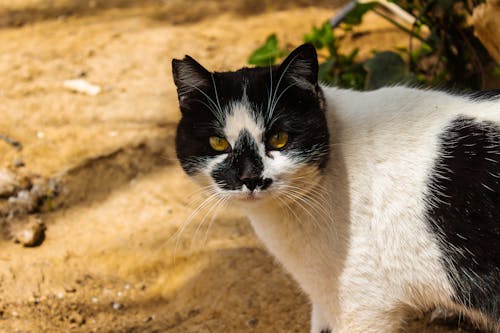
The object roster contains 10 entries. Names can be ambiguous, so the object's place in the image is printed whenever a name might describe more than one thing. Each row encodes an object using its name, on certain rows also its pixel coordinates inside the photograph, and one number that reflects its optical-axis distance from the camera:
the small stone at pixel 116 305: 2.84
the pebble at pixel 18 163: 3.52
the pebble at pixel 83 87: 4.21
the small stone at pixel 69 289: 2.85
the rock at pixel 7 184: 3.31
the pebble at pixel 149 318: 2.76
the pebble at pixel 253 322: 2.64
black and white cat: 1.92
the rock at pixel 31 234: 3.06
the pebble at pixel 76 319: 2.71
